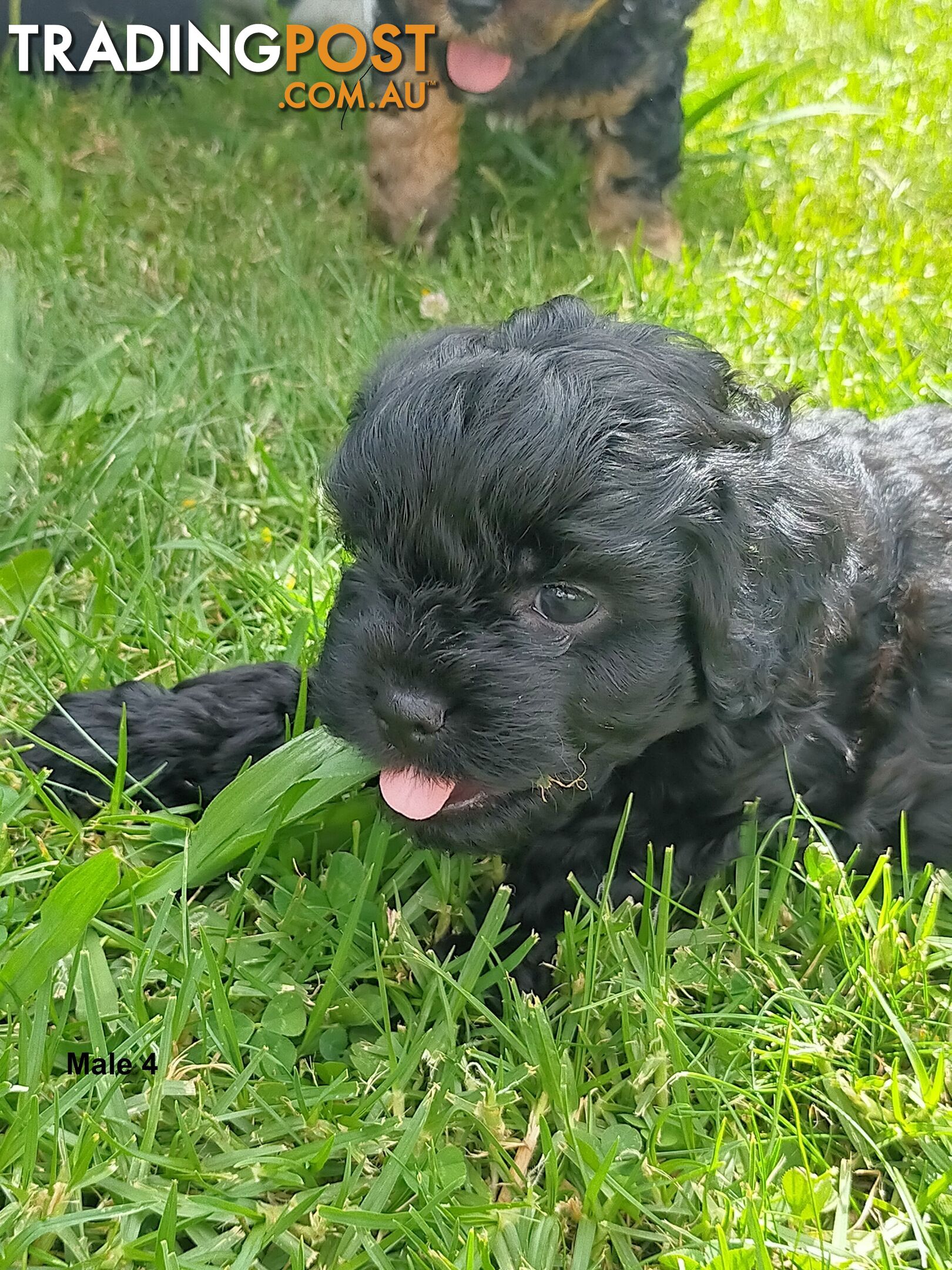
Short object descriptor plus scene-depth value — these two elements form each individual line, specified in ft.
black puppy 0.83
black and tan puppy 1.80
